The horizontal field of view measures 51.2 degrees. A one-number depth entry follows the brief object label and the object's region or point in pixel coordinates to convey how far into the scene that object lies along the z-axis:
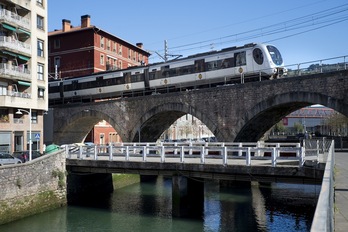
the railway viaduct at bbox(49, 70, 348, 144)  24.75
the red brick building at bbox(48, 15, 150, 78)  52.03
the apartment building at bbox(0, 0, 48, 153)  30.95
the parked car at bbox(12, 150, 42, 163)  26.31
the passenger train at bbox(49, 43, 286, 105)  28.64
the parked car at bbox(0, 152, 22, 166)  22.86
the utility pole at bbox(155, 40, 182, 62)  46.10
